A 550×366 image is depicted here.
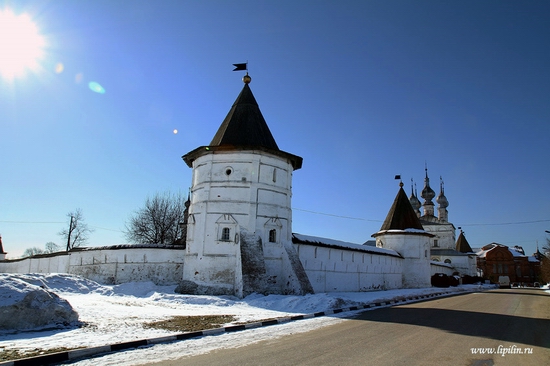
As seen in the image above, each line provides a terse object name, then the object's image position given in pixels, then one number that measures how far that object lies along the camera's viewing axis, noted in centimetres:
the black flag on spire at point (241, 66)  2211
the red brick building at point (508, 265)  7802
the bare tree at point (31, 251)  8166
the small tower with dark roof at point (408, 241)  3350
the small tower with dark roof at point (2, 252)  4781
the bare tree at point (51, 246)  6889
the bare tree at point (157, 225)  3984
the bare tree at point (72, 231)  4435
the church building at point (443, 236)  6072
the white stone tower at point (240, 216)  1766
